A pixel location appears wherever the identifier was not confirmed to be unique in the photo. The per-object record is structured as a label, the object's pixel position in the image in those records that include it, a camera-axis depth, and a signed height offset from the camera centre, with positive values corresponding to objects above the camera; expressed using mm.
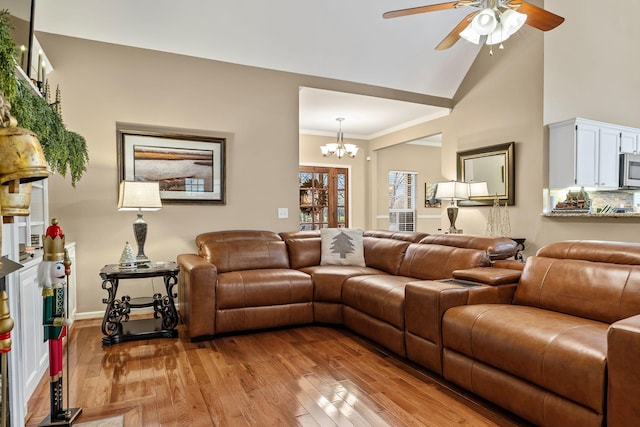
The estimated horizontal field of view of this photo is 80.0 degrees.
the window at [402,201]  8344 +203
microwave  4938 +506
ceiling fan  2594 +1385
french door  7645 +270
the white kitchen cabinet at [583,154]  4426 +667
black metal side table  3129 -837
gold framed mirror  4977 +551
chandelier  6598 +1072
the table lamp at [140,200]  3359 +99
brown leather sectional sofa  1666 -617
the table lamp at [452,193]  4788 +215
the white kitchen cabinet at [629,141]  4949 +892
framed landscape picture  3977 +538
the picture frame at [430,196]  8539 +310
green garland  1234 +430
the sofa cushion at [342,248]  4160 -416
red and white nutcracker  1758 -467
